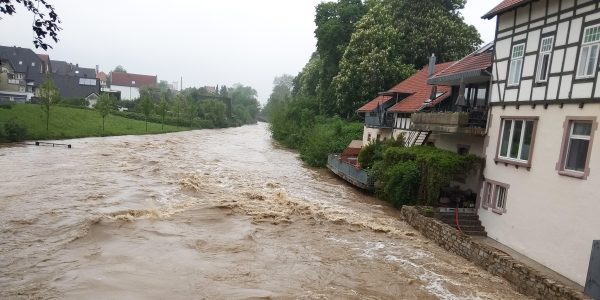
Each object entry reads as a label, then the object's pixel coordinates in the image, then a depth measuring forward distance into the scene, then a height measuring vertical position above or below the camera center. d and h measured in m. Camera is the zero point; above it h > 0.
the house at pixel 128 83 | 112.14 +5.28
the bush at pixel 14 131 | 33.95 -3.34
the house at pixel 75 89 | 75.81 +1.52
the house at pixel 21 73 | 64.62 +3.16
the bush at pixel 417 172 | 16.53 -1.92
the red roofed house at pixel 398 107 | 26.09 +1.40
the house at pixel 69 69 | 97.46 +6.56
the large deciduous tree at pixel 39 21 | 6.99 +1.25
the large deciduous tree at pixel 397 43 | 36.12 +7.56
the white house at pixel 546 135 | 11.34 +0.21
